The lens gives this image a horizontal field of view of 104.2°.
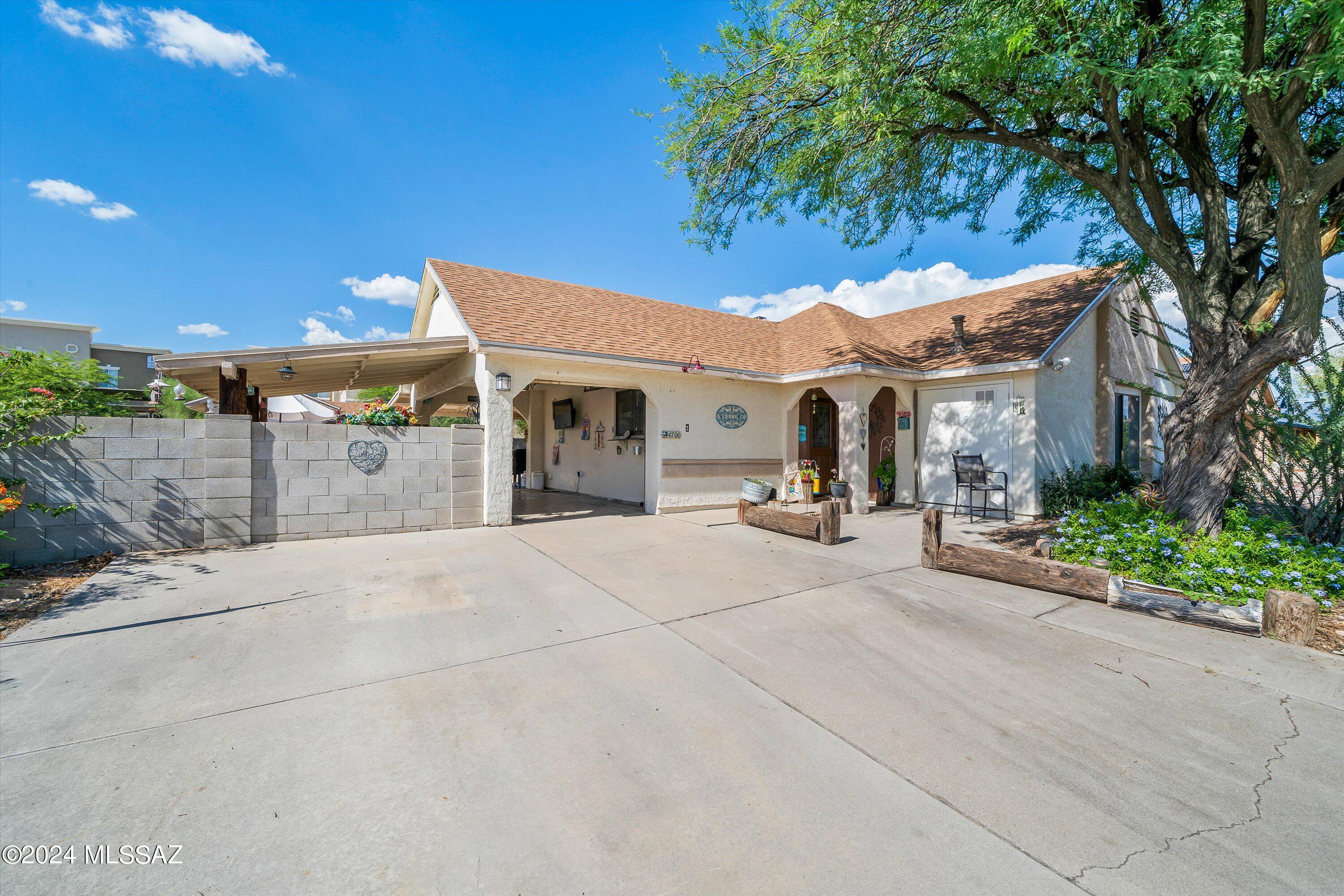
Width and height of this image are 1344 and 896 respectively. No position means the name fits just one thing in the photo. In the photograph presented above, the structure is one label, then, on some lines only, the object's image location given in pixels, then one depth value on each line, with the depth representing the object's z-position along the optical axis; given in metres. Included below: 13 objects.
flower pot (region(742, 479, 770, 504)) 10.14
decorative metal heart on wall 8.01
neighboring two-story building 25.89
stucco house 9.45
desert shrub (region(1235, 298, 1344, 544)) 5.64
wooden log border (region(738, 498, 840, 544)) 7.68
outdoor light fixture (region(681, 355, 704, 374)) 10.55
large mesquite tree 4.65
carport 7.35
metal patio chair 9.96
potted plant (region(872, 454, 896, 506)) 11.77
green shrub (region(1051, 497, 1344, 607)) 4.62
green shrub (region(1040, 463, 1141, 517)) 9.49
